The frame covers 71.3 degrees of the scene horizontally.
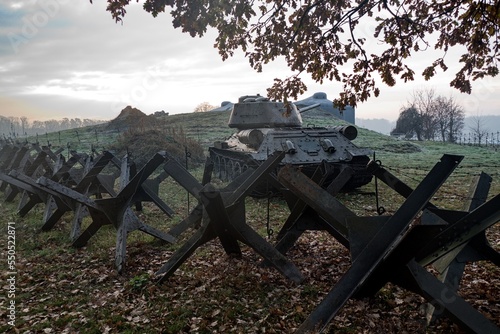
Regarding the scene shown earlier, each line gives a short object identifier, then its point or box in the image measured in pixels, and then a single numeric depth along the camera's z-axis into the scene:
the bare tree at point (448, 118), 52.47
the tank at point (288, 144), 11.48
